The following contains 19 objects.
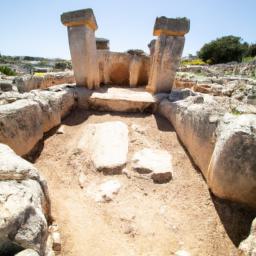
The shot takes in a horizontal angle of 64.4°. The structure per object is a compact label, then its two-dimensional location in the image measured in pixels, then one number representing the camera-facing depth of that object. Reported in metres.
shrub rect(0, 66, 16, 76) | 15.83
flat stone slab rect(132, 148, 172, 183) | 2.74
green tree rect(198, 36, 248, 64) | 33.72
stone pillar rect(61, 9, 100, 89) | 4.24
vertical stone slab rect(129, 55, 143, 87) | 7.11
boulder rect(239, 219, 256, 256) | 1.55
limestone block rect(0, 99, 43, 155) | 2.63
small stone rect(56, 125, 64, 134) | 3.69
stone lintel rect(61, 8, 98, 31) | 4.18
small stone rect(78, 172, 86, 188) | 2.64
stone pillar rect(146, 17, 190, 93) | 4.22
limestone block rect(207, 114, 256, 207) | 2.06
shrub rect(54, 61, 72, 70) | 19.81
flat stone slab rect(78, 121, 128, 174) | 2.84
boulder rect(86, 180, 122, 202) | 2.43
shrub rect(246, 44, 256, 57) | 33.53
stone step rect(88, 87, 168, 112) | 4.44
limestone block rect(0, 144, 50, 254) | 1.21
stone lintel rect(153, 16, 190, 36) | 4.19
